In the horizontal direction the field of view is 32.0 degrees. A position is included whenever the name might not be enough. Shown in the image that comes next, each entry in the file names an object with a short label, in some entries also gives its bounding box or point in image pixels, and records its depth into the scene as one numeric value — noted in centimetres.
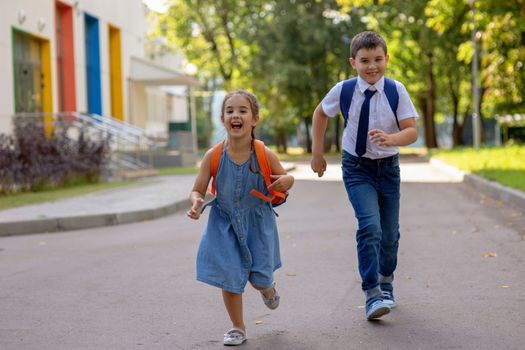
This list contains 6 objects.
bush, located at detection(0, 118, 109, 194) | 1717
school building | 2339
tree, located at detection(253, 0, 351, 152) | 4331
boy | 552
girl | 504
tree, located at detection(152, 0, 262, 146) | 4808
